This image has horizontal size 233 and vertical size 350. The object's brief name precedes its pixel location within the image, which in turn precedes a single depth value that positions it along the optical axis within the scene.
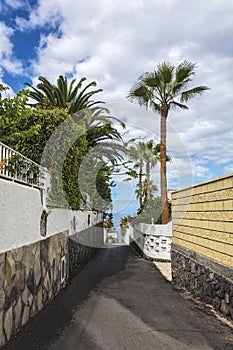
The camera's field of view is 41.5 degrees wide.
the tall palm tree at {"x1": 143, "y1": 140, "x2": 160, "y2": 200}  28.84
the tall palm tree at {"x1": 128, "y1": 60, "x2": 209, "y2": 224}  14.77
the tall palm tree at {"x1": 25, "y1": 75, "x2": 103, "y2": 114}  16.52
